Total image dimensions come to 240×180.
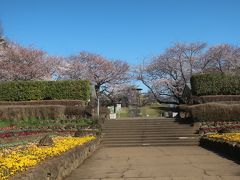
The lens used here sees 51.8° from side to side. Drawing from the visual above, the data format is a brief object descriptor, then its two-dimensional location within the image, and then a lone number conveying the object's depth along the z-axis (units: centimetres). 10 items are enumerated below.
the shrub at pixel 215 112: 1568
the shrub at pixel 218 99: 1828
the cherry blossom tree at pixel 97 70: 3123
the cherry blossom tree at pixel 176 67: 2904
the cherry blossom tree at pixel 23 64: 2727
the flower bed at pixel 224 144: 813
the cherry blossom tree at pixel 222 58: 2840
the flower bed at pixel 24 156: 435
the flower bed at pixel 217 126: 1309
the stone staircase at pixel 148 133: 1304
